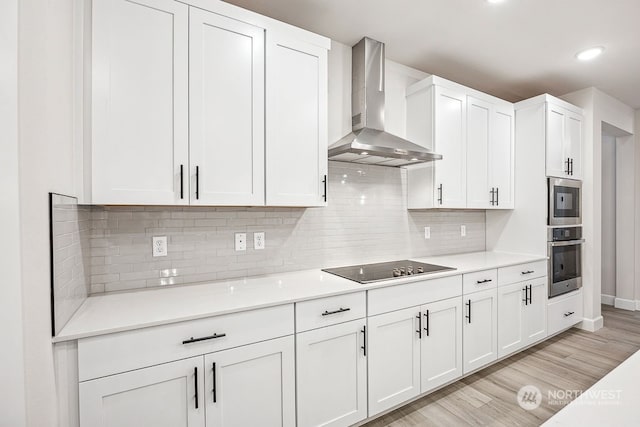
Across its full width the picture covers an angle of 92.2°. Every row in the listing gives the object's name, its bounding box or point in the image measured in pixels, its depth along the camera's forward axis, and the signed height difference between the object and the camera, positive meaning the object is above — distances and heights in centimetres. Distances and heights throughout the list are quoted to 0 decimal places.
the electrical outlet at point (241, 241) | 209 -19
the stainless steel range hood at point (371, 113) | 232 +81
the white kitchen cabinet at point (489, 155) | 295 +58
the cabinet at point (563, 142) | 312 +75
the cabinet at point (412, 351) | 192 -94
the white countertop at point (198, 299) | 126 -44
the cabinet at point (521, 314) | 266 -94
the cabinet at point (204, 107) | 146 +58
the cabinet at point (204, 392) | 122 -79
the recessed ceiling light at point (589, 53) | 267 +141
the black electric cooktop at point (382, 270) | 210 -44
